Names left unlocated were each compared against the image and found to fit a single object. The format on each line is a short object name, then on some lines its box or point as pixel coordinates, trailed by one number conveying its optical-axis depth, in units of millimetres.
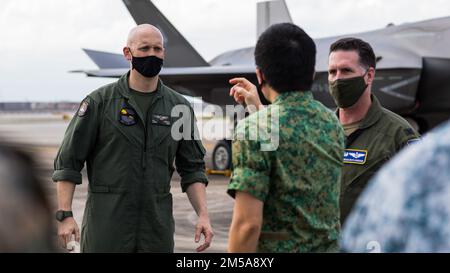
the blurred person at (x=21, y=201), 934
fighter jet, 11734
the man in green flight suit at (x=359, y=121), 3182
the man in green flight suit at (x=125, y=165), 3119
